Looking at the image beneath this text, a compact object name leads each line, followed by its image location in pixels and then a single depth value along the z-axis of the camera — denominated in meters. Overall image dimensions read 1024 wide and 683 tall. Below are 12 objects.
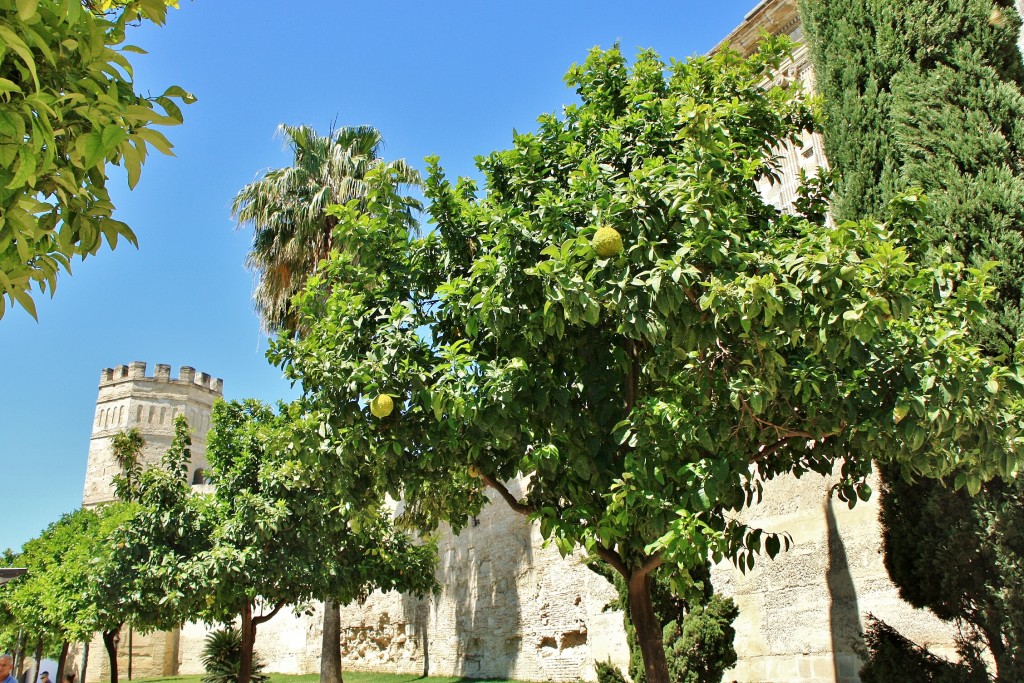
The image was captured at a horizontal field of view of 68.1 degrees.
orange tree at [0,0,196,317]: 1.87
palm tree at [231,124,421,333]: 13.87
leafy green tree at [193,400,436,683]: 11.91
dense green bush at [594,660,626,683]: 9.55
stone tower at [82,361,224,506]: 39.56
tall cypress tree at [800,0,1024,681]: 5.96
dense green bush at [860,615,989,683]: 6.93
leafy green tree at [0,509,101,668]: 17.58
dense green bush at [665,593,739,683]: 8.64
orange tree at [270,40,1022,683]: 4.41
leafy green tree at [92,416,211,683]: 12.13
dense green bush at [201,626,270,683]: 17.09
